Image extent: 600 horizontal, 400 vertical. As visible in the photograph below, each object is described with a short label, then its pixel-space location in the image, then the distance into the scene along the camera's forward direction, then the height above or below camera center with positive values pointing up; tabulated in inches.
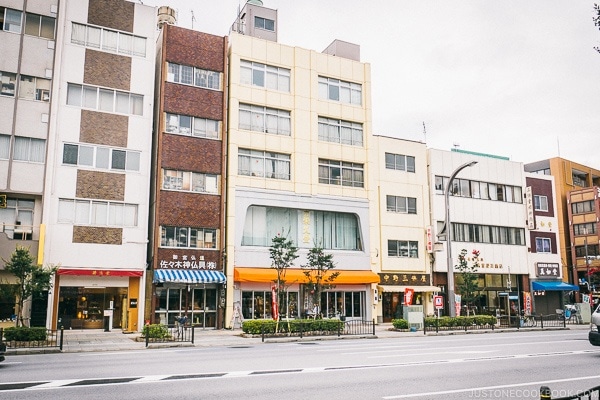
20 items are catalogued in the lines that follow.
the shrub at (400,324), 1255.5 -75.4
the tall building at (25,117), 1171.9 +395.4
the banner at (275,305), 1143.6 -27.6
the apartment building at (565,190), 2372.0 +456.9
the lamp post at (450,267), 1150.3 +52.1
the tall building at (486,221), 1758.1 +240.8
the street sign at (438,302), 1216.2 -23.6
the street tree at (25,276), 955.3 +30.8
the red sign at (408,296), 1384.1 -11.2
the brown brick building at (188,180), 1304.1 +287.0
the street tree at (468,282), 1439.5 +25.6
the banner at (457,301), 1414.7 -24.9
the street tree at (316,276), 1246.3 +38.2
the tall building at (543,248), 1926.7 +161.2
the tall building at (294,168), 1422.2 +355.0
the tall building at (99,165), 1213.1 +299.8
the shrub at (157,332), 946.7 -70.0
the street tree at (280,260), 1172.5 +71.4
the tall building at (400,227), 1622.8 +200.6
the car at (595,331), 666.8 -50.2
